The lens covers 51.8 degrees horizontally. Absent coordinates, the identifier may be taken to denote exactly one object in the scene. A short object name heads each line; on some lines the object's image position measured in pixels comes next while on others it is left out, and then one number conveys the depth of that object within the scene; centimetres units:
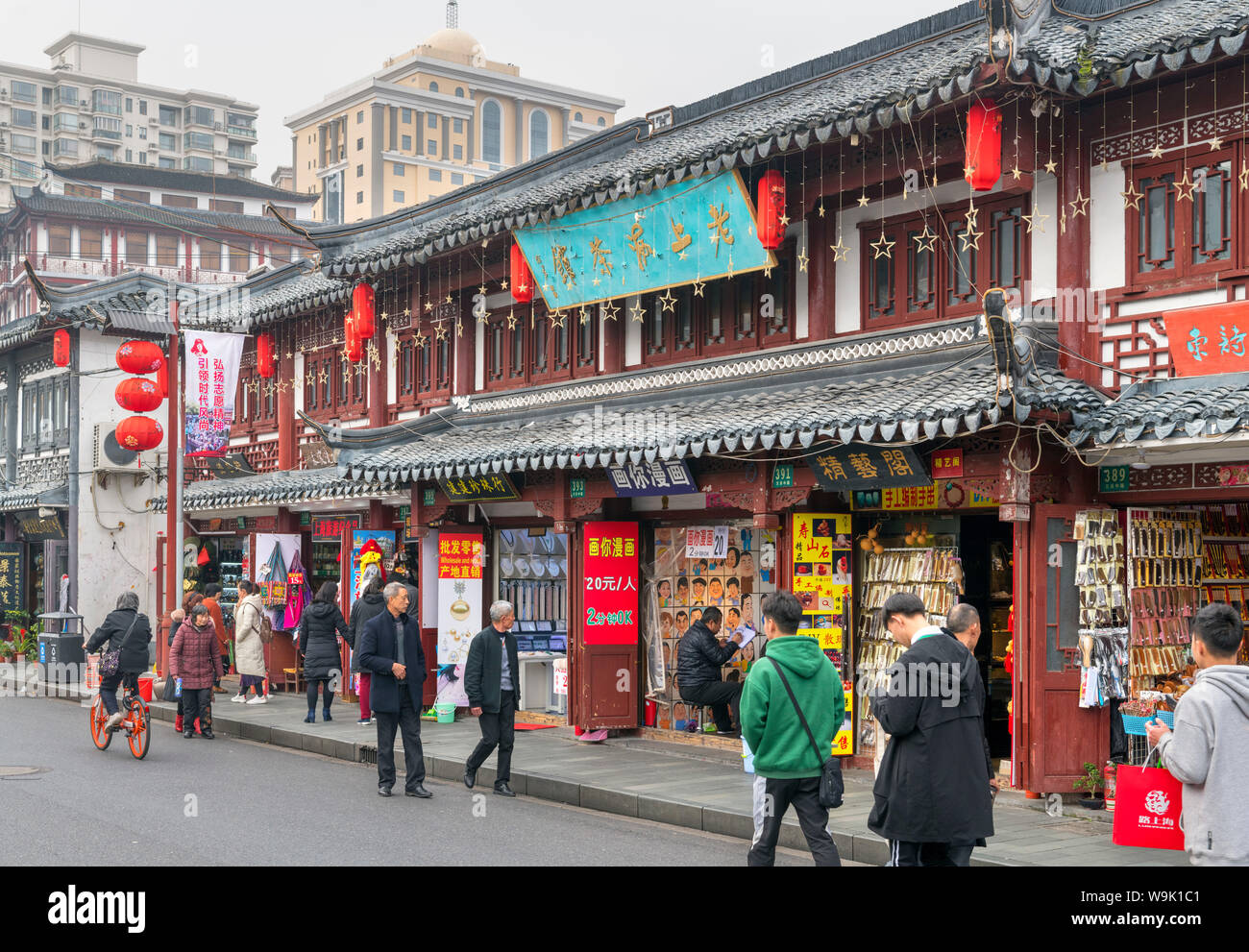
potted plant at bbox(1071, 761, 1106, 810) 1136
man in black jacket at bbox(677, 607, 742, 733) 1398
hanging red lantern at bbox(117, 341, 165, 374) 2173
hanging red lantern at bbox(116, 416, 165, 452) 2266
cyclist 1554
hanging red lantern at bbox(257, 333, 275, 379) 2541
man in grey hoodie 555
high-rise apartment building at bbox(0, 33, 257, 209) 9025
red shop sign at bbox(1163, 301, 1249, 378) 1045
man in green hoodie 796
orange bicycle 1481
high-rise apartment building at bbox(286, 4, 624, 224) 8825
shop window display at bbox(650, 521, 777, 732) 1515
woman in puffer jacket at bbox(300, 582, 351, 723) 1805
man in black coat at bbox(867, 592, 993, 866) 678
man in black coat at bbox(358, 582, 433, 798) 1225
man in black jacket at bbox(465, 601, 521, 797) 1262
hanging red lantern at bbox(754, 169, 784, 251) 1368
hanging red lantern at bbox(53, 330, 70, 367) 2922
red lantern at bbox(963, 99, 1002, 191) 1141
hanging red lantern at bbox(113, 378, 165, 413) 2214
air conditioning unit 3022
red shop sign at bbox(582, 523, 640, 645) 1599
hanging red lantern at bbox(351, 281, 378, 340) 2023
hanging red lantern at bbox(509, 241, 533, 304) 1716
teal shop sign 1411
